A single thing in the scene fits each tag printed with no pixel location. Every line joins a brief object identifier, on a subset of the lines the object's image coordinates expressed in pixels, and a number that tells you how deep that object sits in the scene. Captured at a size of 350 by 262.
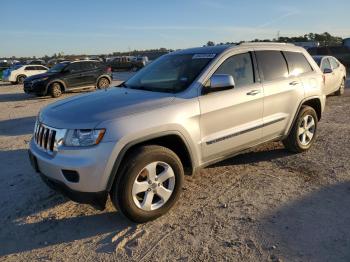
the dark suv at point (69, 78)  15.41
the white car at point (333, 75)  11.42
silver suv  3.45
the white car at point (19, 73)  24.48
